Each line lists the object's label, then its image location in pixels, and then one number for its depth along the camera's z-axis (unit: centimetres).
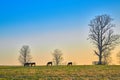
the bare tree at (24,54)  10129
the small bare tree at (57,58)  10791
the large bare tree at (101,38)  6619
